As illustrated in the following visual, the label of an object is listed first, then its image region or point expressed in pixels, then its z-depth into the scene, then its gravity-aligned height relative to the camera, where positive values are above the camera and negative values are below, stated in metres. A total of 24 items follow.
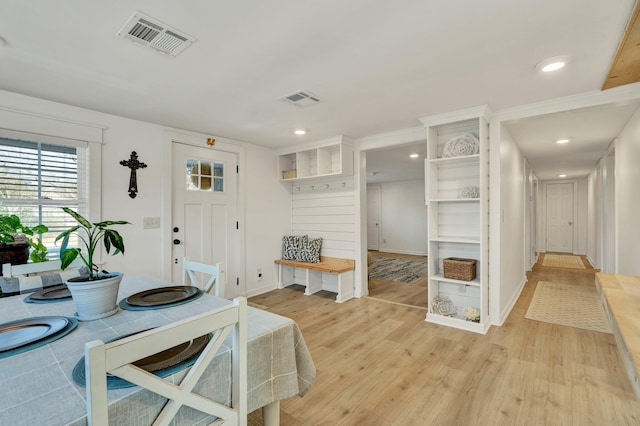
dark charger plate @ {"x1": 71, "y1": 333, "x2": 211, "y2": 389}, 0.87 -0.47
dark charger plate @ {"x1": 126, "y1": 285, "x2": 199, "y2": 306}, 1.56 -0.44
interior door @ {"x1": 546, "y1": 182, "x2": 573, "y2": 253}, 8.37 -0.16
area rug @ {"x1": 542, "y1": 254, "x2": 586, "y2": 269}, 6.61 -1.14
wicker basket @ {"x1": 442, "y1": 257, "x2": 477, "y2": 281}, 3.21 -0.60
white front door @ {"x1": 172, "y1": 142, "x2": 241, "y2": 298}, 3.70 +0.05
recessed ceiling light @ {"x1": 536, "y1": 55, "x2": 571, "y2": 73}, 2.00 +0.99
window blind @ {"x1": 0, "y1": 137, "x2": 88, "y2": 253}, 2.58 +0.29
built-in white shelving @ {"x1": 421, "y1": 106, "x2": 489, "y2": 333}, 3.12 +0.01
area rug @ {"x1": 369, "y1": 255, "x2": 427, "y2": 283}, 5.70 -1.19
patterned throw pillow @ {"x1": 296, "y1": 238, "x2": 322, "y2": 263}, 4.54 -0.56
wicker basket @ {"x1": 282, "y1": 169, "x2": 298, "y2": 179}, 4.72 +0.61
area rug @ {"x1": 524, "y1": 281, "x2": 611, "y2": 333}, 3.33 -1.19
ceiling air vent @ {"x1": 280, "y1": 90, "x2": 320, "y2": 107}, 2.60 +1.00
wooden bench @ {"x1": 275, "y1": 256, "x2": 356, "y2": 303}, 4.18 -0.95
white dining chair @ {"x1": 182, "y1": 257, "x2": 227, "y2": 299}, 1.86 -0.39
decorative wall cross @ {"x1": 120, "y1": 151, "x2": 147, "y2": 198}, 3.23 +0.46
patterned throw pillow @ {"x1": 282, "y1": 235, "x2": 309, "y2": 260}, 4.72 -0.51
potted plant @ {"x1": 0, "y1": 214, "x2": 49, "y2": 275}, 2.17 -0.21
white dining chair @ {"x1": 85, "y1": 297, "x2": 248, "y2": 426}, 0.68 -0.39
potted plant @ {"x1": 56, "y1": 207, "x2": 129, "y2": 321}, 1.30 -0.31
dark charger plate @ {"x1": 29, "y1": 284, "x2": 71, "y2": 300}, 1.62 -0.43
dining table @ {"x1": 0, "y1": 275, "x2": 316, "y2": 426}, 0.78 -0.48
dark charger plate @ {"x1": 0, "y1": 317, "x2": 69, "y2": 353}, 1.10 -0.45
